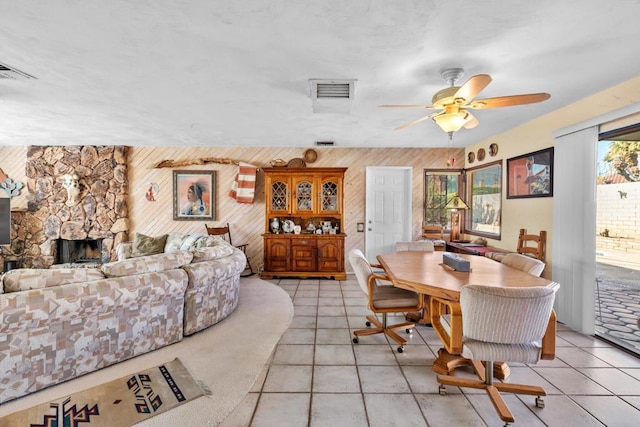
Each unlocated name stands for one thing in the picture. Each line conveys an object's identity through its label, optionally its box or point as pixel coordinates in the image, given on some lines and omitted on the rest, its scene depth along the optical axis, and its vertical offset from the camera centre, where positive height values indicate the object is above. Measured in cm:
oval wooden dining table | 177 -53
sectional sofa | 189 -86
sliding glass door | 299 -59
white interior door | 544 +12
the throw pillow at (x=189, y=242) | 427 -54
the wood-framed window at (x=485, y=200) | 434 +17
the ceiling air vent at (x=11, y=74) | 230 +114
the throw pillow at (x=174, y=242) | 446 -56
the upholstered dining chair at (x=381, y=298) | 249 -80
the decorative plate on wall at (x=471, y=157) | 499 +96
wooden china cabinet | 498 -31
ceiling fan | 190 +80
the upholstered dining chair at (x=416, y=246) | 353 -47
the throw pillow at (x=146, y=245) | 444 -61
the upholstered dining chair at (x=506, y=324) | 157 -67
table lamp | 508 -28
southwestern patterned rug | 168 -128
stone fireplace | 512 +6
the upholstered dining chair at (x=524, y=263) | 231 -47
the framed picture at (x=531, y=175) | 335 +46
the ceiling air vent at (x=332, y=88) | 249 +111
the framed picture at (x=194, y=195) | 546 +25
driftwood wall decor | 538 +88
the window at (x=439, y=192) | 535 +33
